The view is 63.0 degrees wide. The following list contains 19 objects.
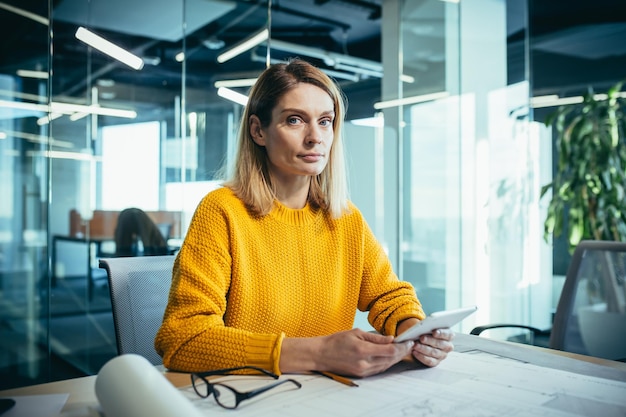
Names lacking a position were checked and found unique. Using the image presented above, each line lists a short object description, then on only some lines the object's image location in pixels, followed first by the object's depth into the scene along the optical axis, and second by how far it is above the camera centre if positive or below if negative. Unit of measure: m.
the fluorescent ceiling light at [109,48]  3.02 +0.99
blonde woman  1.04 -0.13
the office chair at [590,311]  1.73 -0.35
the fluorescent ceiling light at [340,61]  5.41 +1.84
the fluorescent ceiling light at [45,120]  2.83 +0.51
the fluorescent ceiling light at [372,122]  4.50 +0.79
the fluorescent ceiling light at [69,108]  2.78 +0.60
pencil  0.92 -0.31
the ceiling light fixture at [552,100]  5.06 +1.10
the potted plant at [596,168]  3.80 +0.31
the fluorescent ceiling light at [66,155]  2.92 +0.33
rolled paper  0.63 -0.24
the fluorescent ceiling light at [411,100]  4.19 +0.93
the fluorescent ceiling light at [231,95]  3.38 +0.77
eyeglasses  0.82 -0.31
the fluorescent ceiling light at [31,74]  2.85 +0.76
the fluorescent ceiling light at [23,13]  2.79 +1.09
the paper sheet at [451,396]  0.80 -0.32
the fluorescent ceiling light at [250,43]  3.43 +1.13
